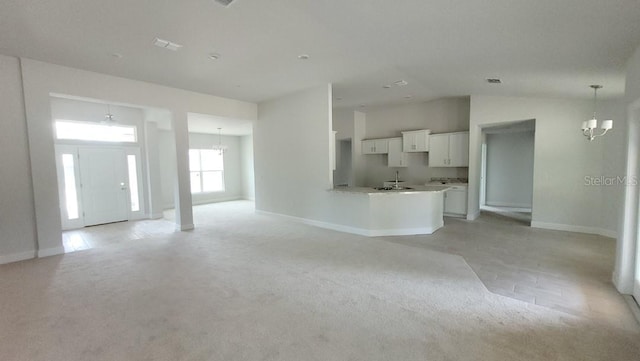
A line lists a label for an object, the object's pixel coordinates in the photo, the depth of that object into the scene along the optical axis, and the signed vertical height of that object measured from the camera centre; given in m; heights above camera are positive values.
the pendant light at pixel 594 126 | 4.49 +0.55
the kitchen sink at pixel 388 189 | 5.59 -0.56
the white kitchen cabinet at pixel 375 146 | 8.05 +0.47
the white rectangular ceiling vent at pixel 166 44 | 3.42 +1.54
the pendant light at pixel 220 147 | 10.01 +0.64
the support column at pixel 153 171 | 7.20 -0.15
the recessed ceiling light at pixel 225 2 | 2.53 +1.50
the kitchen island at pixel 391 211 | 5.30 -0.96
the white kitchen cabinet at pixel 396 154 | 7.79 +0.21
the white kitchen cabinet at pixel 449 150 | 6.76 +0.28
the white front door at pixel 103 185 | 6.36 -0.45
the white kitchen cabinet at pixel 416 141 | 7.28 +0.56
